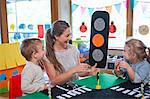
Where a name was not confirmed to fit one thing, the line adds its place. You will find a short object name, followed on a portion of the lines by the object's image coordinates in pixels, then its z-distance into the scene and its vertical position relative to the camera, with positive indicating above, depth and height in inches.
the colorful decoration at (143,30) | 122.7 +1.5
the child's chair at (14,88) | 68.9 -15.6
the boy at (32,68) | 60.7 -9.1
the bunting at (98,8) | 129.6 +14.1
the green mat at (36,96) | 54.6 -14.3
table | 53.0 -13.6
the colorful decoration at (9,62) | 106.1 -12.9
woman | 67.7 -6.7
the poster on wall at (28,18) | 134.3 +9.0
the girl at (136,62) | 64.1 -8.2
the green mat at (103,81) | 60.9 -12.8
